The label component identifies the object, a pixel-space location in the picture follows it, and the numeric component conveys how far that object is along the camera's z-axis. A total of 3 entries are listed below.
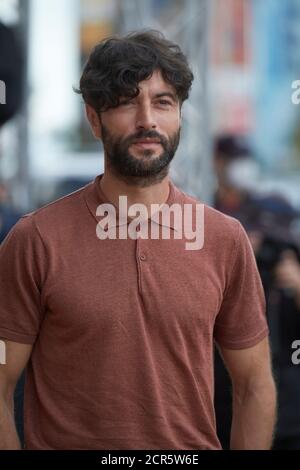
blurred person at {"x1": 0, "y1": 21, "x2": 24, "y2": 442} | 5.30
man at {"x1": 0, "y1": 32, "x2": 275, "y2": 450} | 3.73
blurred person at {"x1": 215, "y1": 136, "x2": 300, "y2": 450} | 6.69
